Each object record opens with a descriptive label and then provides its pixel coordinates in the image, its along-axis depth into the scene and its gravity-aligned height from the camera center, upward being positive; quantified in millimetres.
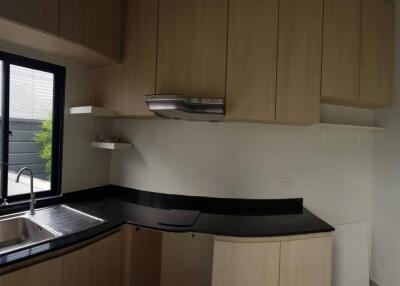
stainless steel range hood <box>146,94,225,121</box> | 1403 +244
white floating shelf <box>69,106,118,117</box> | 1727 +228
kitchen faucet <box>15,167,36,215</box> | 1529 -452
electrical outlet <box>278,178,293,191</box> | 1961 -330
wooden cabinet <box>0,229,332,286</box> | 1237 -751
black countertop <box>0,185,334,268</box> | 1395 -552
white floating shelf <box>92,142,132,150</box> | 1902 -45
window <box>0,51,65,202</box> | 1546 +96
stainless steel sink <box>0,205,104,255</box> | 1388 -558
